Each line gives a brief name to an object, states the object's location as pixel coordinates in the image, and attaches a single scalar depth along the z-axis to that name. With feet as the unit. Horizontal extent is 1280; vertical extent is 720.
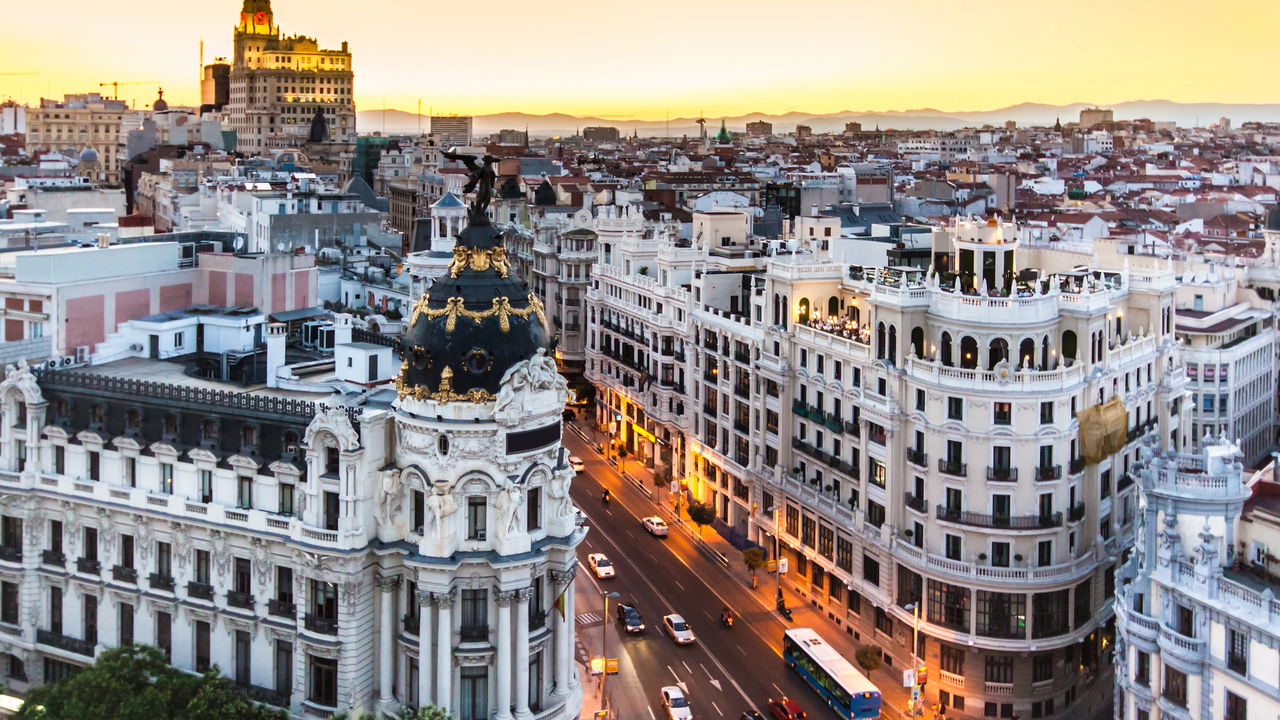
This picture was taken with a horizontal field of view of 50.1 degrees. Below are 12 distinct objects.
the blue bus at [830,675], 255.50
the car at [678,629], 294.05
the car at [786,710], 255.70
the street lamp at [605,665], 264.11
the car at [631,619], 298.76
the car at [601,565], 328.70
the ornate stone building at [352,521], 207.51
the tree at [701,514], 353.51
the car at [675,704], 257.14
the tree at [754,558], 319.88
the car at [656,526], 364.99
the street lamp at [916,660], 258.51
